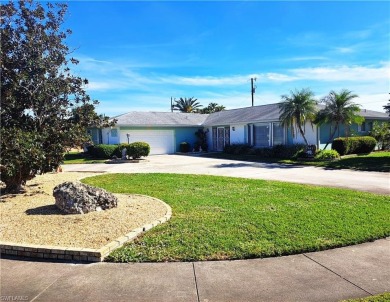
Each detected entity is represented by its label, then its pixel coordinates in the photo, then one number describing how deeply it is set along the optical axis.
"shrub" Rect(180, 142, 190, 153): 28.97
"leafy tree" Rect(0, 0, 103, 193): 8.13
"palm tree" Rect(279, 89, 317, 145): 18.83
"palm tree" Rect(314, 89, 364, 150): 18.61
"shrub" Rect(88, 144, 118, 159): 23.41
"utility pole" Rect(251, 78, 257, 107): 41.88
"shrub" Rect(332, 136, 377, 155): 19.64
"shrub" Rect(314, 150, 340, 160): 18.35
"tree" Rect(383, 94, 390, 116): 18.84
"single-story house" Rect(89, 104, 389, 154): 22.32
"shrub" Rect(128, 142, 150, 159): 21.59
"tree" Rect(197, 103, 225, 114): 56.00
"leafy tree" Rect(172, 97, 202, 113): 51.81
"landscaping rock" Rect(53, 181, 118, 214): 6.54
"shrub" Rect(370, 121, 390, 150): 22.80
